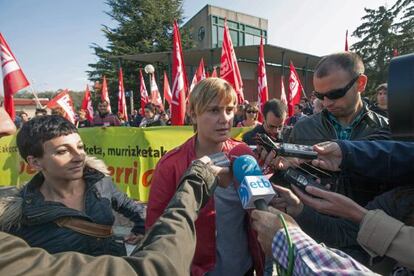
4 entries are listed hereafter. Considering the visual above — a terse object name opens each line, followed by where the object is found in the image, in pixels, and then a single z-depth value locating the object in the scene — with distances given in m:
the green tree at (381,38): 26.03
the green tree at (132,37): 28.56
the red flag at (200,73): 9.57
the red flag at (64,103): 8.27
